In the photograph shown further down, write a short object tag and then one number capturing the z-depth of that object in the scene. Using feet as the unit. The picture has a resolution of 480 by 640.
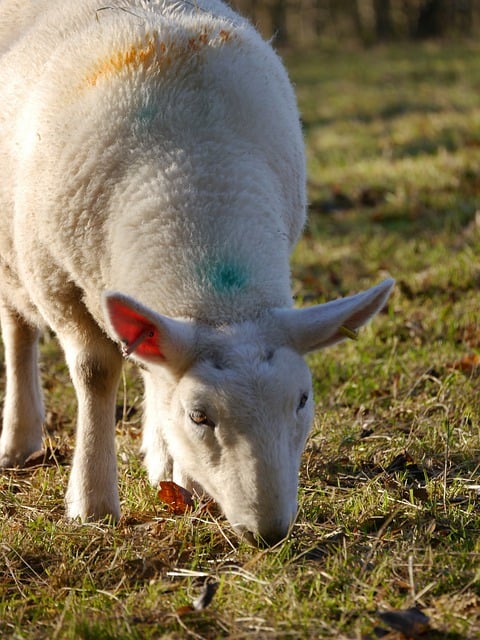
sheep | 19.98
